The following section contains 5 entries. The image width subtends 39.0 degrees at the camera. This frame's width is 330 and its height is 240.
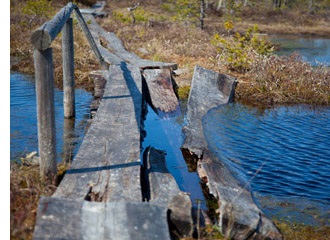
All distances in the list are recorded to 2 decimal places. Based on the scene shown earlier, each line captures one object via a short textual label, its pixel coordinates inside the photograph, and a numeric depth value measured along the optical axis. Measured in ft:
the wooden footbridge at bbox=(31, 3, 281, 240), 13.61
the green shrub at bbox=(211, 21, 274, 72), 46.73
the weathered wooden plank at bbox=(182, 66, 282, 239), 14.87
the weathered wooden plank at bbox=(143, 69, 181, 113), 36.73
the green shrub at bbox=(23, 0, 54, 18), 65.24
